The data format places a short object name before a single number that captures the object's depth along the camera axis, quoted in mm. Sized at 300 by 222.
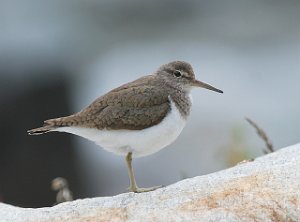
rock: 11258
